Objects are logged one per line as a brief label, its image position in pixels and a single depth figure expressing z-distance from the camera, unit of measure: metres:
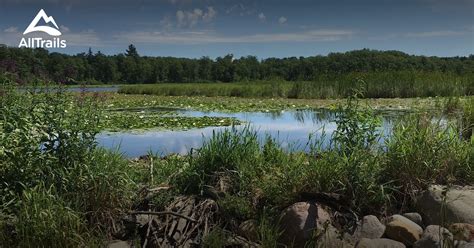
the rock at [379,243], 3.70
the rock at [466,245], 3.32
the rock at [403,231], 3.84
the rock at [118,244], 3.99
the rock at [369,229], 3.89
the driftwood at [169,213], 4.08
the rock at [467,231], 3.43
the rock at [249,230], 3.96
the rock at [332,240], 3.77
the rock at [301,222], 3.85
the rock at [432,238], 3.48
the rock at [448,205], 3.95
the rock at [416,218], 4.06
